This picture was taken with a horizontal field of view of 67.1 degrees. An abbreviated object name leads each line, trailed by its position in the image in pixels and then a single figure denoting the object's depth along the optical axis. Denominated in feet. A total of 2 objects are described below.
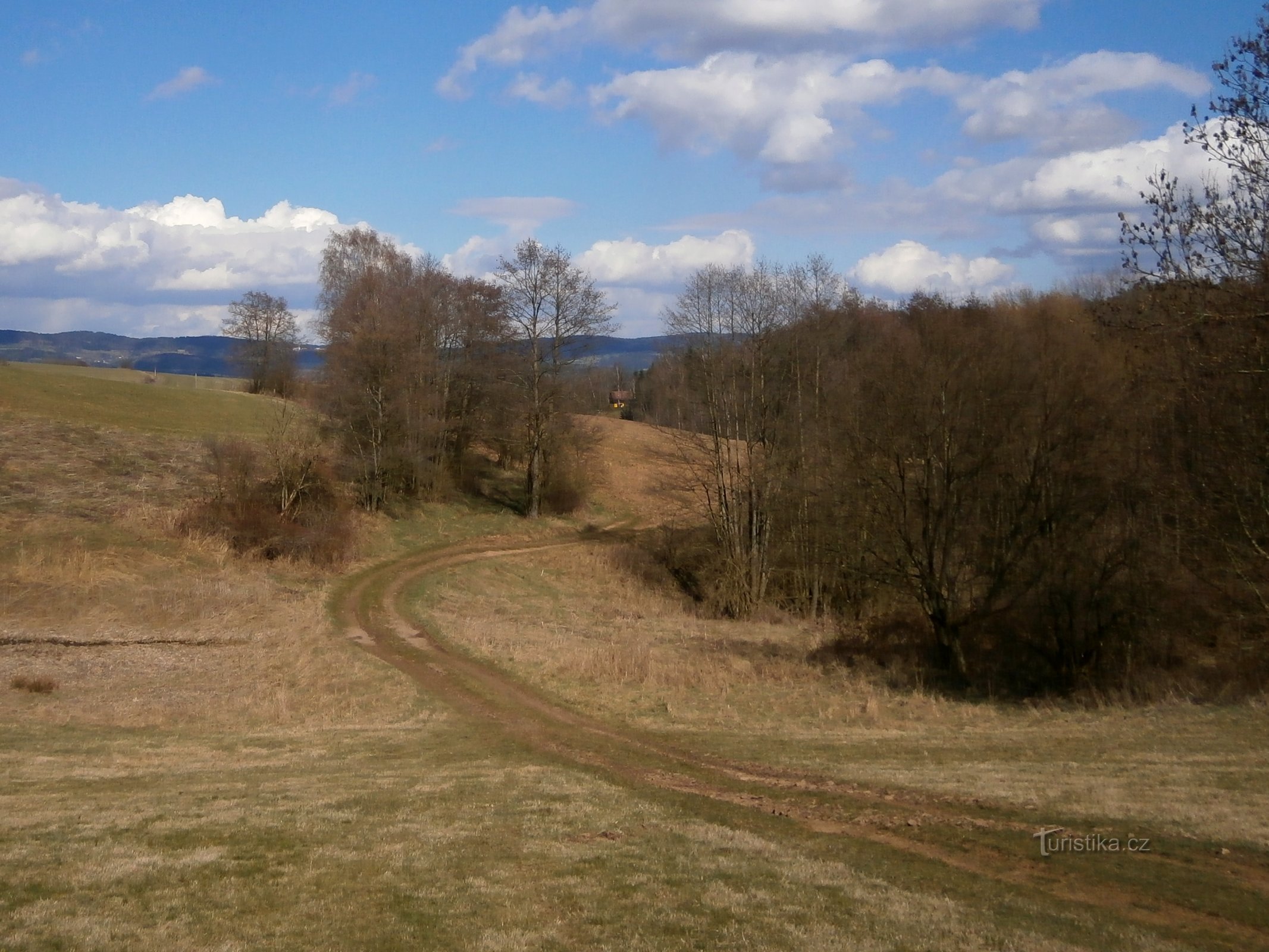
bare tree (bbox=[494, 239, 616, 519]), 153.17
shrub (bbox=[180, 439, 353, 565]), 109.09
